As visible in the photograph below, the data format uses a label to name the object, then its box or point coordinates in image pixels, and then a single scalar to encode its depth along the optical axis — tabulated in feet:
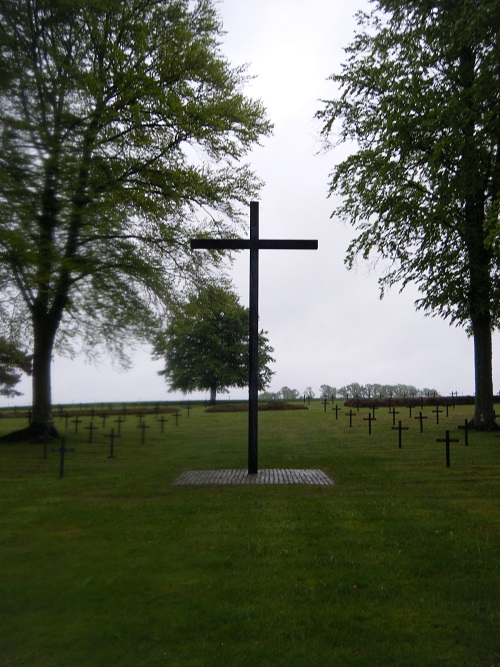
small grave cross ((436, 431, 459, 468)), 48.94
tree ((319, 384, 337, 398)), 197.79
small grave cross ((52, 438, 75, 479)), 47.17
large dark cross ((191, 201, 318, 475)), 47.11
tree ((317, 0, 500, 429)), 72.08
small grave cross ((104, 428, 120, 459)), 59.97
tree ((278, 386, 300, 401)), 207.21
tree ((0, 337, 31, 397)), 84.89
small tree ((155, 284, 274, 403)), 171.12
